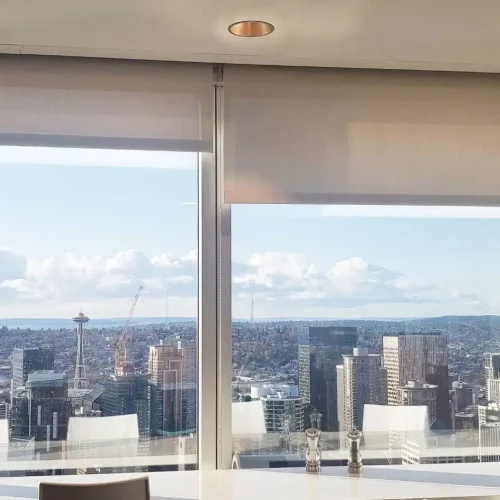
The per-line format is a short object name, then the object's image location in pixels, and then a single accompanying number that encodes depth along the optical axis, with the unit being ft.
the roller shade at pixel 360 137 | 10.09
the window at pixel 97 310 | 9.80
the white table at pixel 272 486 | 8.39
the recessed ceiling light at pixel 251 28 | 8.36
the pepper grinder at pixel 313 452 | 9.47
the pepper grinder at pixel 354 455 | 9.48
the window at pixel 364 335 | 10.30
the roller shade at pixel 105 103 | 9.73
